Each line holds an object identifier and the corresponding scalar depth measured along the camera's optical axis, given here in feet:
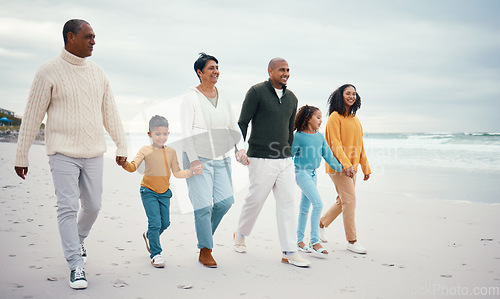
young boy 12.85
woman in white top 13.12
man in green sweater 14.17
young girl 15.44
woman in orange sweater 15.79
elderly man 10.82
